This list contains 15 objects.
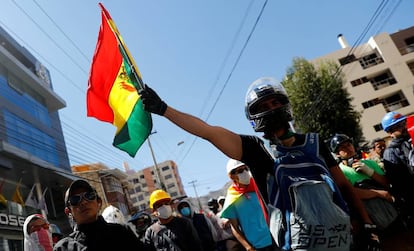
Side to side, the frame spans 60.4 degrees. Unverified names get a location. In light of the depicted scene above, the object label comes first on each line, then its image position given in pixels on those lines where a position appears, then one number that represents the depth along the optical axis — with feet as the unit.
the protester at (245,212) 11.80
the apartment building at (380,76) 116.57
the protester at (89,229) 8.21
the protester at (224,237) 15.56
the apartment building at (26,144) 62.64
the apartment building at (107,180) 139.74
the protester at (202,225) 15.84
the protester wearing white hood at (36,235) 13.65
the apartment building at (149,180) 307.58
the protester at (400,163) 12.14
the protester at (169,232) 13.38
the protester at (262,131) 6.44
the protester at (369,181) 10.69
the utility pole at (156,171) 90.81
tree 77.30
